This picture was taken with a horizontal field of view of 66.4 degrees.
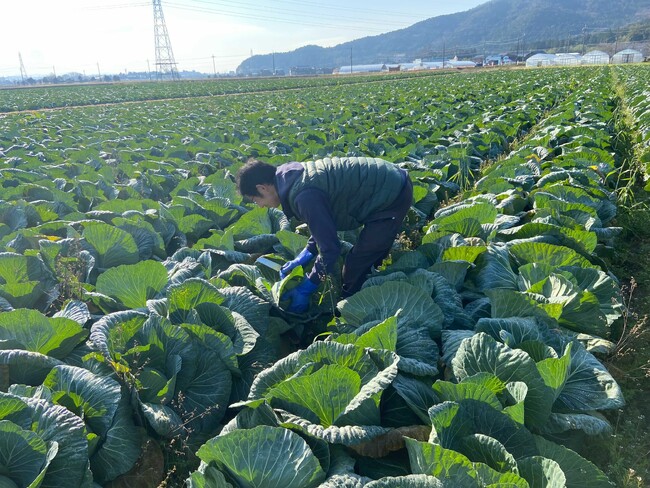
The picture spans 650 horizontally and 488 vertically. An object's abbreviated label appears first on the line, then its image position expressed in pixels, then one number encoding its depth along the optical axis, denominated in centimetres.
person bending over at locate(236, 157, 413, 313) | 357
